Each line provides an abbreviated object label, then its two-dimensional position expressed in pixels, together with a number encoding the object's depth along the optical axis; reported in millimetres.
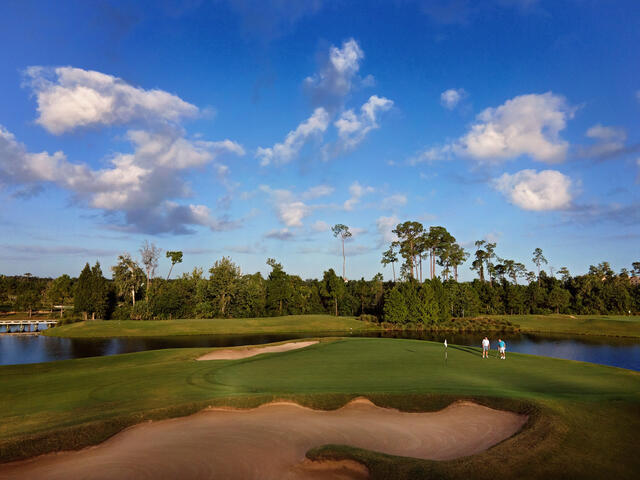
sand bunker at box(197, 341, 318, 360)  30731
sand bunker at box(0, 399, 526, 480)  9641
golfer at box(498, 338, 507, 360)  25628
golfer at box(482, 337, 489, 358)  26625
